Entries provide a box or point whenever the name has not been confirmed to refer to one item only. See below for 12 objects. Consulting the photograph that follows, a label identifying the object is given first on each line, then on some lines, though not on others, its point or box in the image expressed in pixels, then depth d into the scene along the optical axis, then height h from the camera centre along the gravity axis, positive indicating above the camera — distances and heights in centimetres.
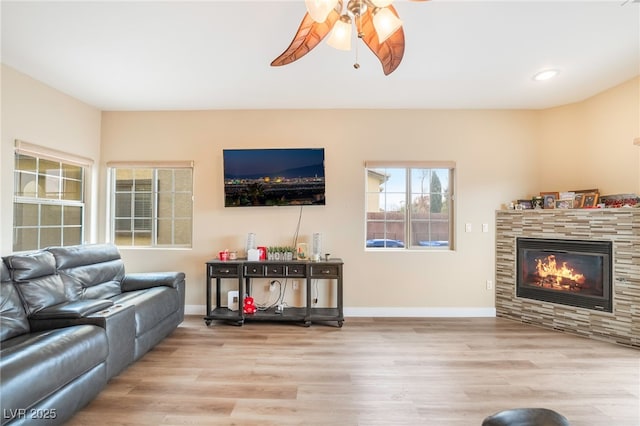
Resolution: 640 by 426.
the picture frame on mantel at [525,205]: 363 +15
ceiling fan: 146 +105
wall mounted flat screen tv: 370 +49
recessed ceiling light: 284 +144
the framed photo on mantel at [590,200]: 322 +20
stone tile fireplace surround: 290 -56
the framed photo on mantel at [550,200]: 352 +21
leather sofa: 153 -80
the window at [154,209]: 392 +8
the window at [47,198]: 292 +18
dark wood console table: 339 -71
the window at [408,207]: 389 +12
